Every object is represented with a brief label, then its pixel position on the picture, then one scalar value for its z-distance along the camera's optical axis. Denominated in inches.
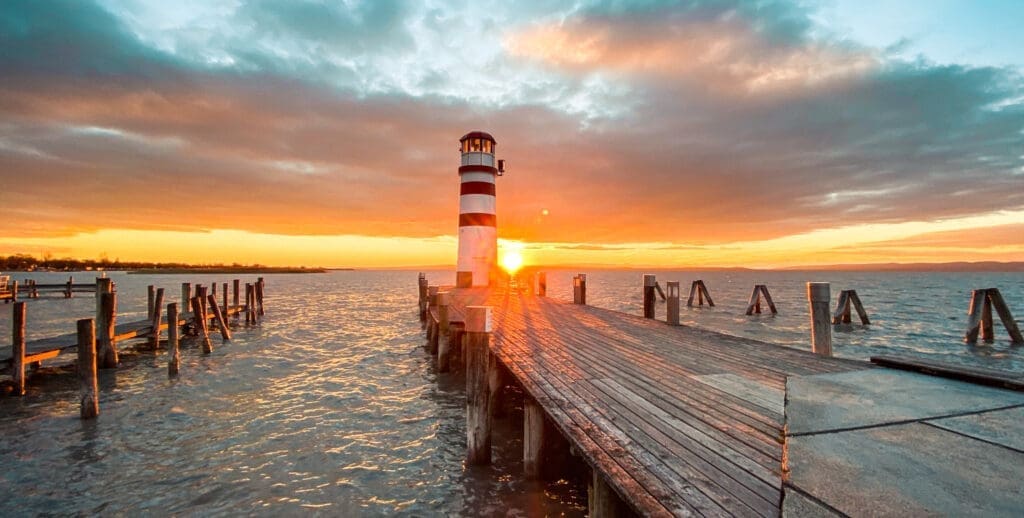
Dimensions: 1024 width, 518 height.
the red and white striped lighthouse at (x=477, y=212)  953.5
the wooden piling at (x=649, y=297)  524.4
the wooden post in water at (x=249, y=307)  974.7
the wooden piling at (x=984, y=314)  698.2
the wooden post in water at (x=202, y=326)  622.8
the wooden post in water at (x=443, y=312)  489.1
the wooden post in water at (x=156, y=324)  644.1
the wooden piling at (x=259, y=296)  1058.1
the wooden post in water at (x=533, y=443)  239.1
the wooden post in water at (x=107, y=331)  528.7
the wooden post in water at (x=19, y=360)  411.8
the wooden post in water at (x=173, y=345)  500.4
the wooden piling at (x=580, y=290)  707.0
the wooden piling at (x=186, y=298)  808.4
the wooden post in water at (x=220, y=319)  732.7
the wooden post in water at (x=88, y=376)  358.3
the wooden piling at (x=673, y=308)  448.1
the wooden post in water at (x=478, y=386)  253.4
